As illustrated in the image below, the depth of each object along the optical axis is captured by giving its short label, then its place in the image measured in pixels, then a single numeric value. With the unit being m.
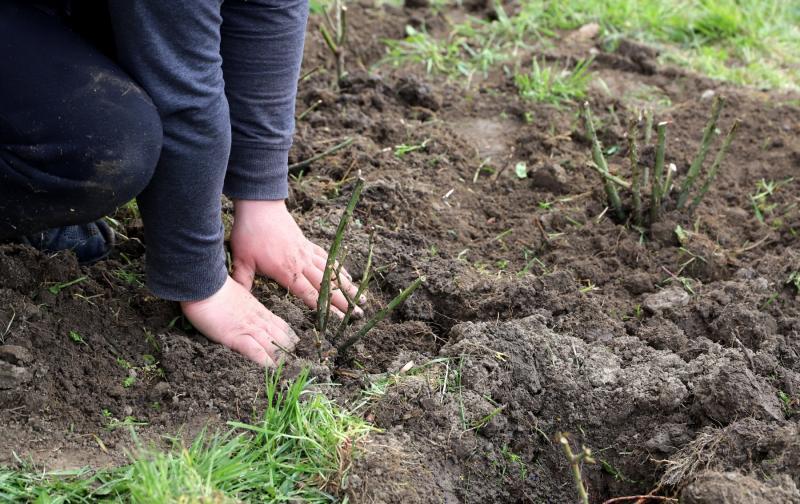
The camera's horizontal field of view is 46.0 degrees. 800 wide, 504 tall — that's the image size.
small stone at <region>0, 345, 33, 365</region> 2.06
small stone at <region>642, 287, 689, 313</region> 2.58
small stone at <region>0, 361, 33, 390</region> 2.01
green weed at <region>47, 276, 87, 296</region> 2.28
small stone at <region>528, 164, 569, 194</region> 3.14
